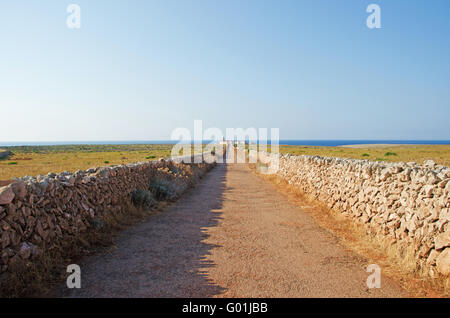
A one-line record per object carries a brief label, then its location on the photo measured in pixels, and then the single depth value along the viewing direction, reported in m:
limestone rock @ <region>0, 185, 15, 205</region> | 4.15
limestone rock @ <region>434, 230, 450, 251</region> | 4.23
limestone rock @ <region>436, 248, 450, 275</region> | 4.14
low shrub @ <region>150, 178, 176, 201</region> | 11.15
